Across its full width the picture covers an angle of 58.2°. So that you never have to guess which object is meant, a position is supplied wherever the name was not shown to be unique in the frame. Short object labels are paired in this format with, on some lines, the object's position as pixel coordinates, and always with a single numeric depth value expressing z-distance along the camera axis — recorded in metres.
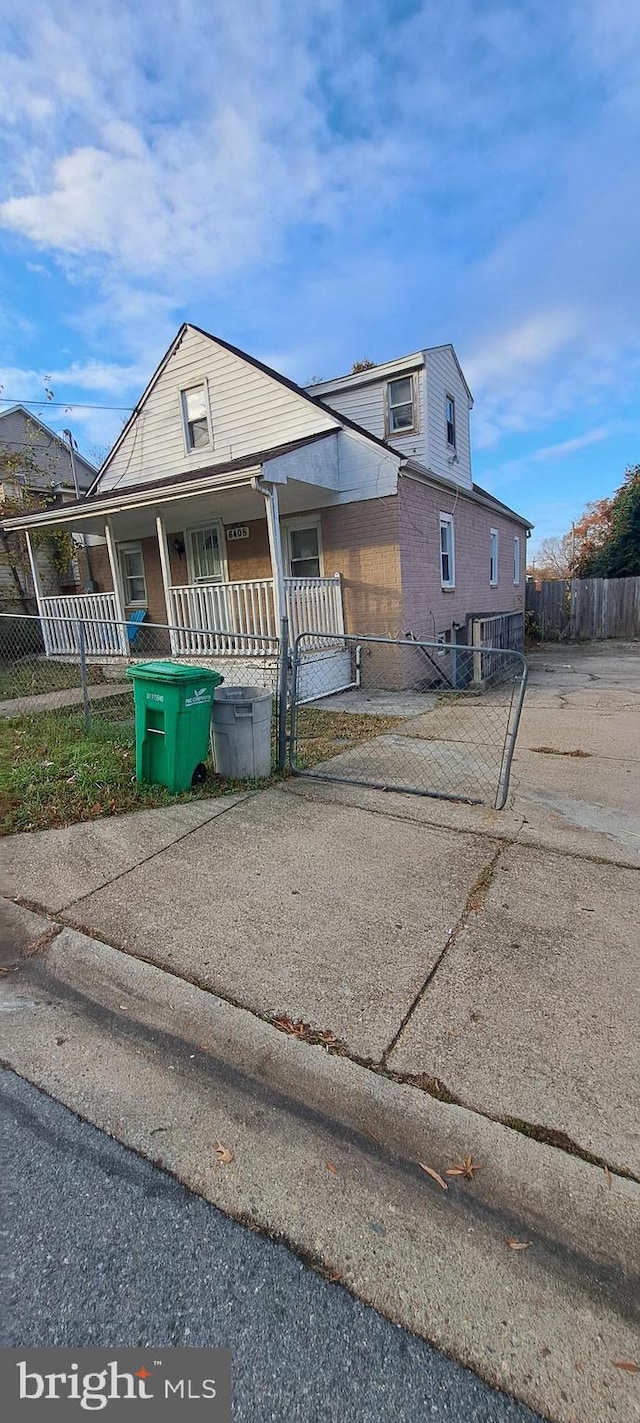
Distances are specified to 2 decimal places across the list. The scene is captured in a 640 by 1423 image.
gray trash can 4.98
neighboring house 14.53
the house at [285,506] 9.79
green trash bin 4.54
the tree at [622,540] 19.97
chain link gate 5.33
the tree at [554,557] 41.41
